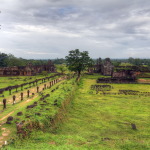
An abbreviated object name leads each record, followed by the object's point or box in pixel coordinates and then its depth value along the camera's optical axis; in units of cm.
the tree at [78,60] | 4441
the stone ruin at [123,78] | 3659
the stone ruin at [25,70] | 4956
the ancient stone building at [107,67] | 4931
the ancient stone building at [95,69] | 5722
